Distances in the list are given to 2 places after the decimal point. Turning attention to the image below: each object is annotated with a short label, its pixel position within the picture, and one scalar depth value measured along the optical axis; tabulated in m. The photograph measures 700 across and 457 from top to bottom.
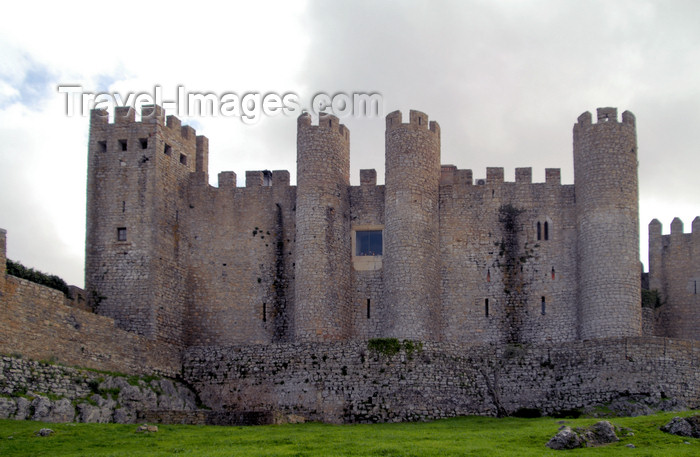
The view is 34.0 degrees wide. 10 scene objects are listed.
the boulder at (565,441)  28.23
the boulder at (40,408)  33.34
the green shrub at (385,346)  39.56
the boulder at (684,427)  29.77
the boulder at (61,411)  33.94
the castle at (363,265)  40.09
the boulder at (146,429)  31.39
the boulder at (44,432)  29.83
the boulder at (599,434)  28.89
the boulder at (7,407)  32.28
